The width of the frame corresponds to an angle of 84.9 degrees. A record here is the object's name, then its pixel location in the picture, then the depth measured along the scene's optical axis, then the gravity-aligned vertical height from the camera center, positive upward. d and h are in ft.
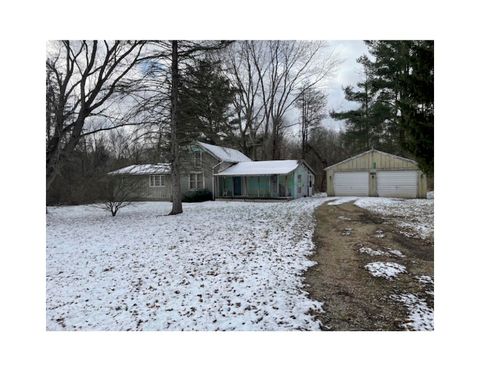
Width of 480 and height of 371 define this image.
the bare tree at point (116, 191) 28.55 -0.34
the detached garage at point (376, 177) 44.86 +1.67
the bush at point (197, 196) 48.49 -1.61
